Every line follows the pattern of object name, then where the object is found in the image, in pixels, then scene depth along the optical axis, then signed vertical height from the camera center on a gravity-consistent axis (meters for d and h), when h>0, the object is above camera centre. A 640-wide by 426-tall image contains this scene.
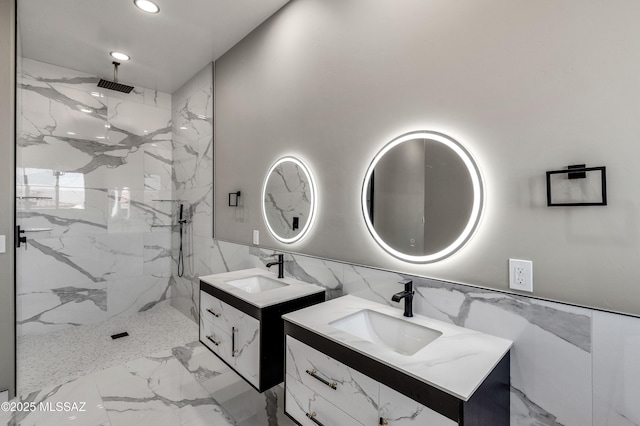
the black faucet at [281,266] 2.26 -0.38
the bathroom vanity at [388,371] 0.98 -0.57
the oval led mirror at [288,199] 2.18 +0.11
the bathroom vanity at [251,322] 1.70 -0.65
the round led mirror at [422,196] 1.42 +0.09
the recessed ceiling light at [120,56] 3.07 +1.57
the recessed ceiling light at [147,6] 2.30 +1.56
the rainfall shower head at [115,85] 3.31 +1.40
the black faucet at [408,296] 1.47 -0.39
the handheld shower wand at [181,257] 3.86 -0.55
